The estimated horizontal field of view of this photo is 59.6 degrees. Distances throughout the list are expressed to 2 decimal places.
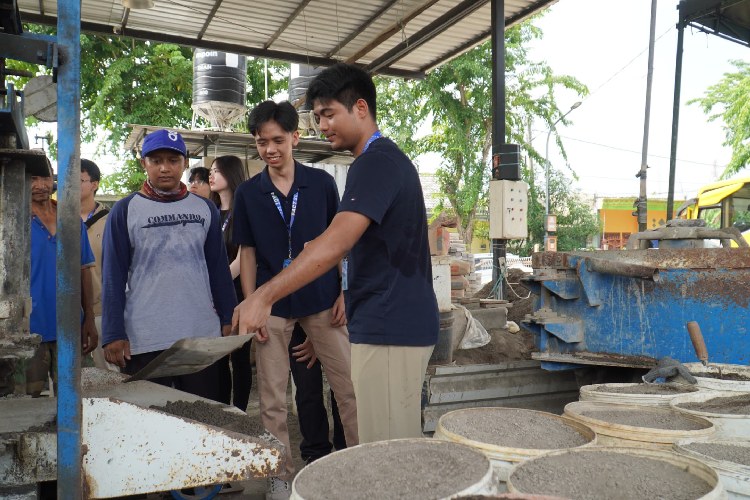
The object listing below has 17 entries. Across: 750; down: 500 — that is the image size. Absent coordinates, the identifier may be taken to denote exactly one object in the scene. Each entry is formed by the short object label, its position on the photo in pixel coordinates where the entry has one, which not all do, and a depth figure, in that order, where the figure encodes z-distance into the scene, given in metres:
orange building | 33.78
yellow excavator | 10.57
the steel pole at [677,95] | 7.11
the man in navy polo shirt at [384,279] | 2.28
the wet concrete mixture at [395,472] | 1.51
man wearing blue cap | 3.10
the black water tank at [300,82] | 9.86
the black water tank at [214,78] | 9.47
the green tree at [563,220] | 23.50
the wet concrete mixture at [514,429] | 1.91
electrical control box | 6.81
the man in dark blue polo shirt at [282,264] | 3.37
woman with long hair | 4.17
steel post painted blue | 1.67
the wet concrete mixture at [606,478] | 1.53
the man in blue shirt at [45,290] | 3.41
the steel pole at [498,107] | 6.82
